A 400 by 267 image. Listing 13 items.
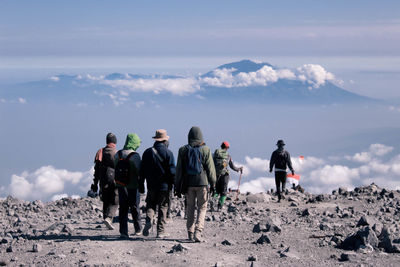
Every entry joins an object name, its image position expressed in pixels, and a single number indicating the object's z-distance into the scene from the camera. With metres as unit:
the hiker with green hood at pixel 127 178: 13.02
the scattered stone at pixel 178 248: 11.94
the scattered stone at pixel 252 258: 11.45
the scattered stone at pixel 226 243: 13.00
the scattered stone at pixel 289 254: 11.66
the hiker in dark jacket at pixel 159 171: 12.67
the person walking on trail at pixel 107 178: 14.30
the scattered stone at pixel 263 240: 13.00
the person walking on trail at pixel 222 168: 18.80
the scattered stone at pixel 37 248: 12.77
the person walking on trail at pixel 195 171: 12.27
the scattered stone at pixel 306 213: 18.02
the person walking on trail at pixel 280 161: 21.84
